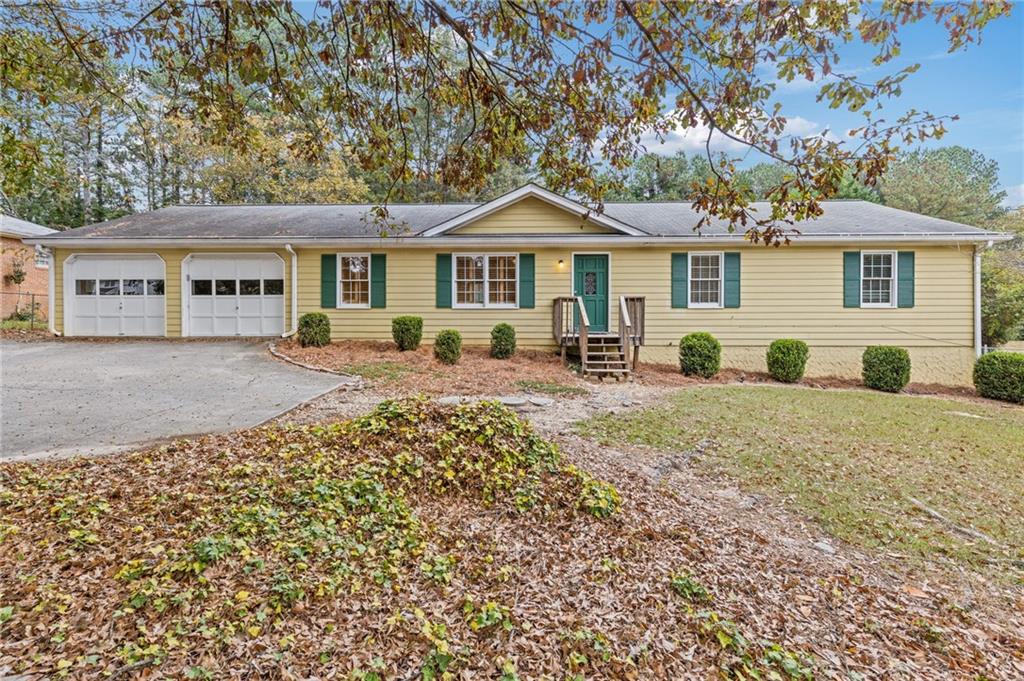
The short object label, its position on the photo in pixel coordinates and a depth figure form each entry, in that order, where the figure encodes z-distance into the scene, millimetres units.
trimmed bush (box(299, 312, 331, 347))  11164
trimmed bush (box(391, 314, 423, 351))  11078
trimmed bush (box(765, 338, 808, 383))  10250
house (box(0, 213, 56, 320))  17000
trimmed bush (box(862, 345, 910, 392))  9867
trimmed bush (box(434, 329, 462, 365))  10273
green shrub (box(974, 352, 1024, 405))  9078
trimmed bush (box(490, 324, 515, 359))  10914
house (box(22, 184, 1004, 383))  11180
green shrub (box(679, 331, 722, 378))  10234
